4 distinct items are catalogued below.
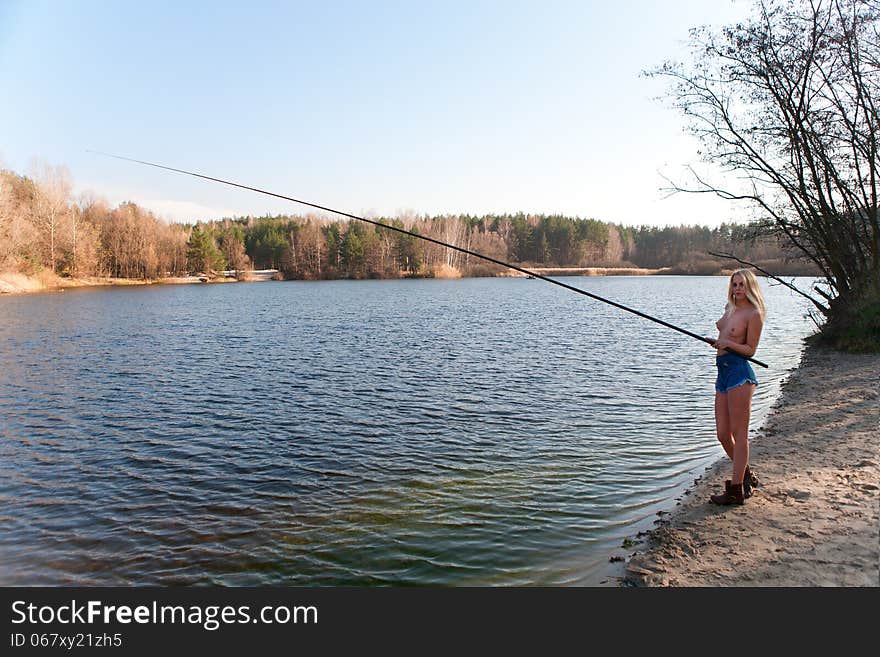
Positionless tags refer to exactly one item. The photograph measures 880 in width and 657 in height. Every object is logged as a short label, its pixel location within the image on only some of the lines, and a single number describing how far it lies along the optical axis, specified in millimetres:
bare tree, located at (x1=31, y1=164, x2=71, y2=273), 67750
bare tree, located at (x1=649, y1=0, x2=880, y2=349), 15031
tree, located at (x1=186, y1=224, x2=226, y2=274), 92688
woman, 5816
